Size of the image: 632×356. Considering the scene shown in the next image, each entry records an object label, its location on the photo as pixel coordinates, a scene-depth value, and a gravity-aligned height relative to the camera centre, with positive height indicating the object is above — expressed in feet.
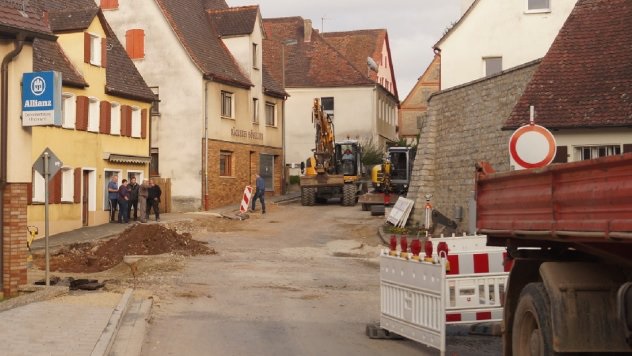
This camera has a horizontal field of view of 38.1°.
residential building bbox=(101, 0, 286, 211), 137.18 +14.17
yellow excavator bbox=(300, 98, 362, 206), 140.73 +3.84
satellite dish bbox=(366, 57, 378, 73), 210.59 +29.82
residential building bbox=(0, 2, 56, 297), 55.26 +2.48
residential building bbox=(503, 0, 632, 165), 74.18 +8.67
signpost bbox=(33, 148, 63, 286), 56.39 +1.77
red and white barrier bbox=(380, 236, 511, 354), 34.35 -3.77
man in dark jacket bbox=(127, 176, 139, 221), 115.96 -0.10
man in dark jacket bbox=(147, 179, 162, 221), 115.03 -0.36
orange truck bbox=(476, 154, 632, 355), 19.66 -1.69
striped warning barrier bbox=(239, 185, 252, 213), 123.85 -0.97
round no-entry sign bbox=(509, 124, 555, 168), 38.55 +1.95
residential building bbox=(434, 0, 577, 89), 109.50 +18.94
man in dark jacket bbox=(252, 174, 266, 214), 126.62 +0.26
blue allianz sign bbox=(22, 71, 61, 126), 55.36 +5.80
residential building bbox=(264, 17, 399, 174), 194.08 +21.70
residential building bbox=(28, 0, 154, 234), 105.91 +9.22
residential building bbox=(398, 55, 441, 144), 251.19 +25.10
